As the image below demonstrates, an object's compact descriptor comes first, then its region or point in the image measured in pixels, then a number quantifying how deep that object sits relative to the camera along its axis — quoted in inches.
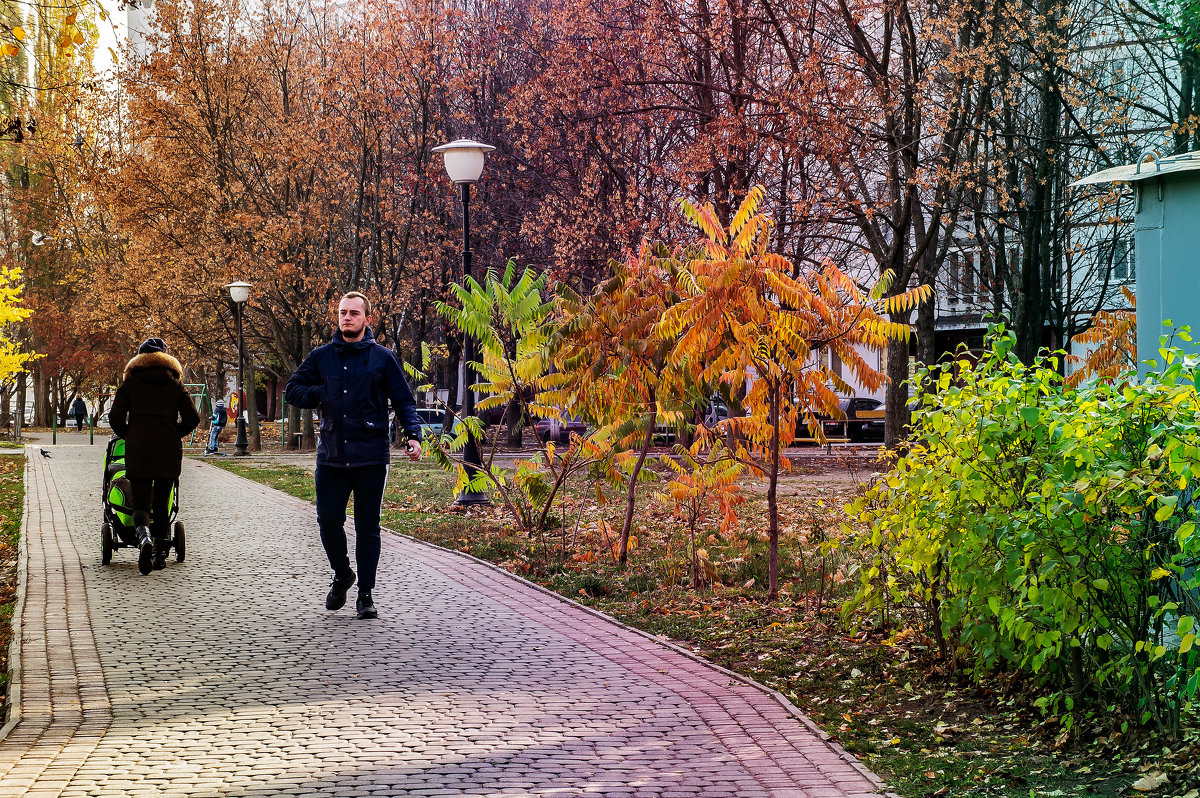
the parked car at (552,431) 1284.3
